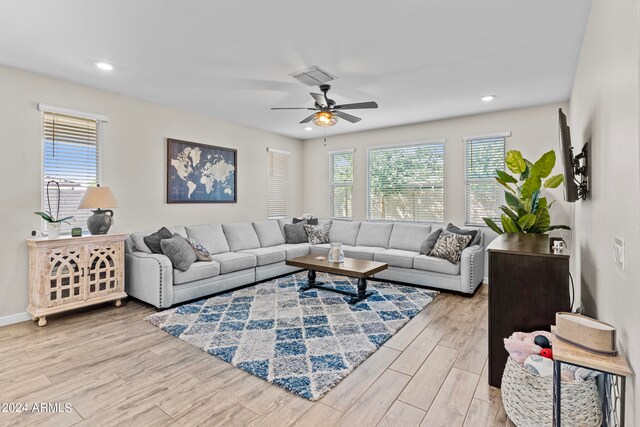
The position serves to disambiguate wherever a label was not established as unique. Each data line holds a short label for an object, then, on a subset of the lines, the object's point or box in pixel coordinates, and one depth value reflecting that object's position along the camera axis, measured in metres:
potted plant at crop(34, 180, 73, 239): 3.47
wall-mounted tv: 2.12
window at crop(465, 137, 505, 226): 5.00
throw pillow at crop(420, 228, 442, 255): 4.80
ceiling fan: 3.62
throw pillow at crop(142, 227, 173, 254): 4.02
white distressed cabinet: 3.33
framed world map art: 4.84
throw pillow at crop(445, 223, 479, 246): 4.68
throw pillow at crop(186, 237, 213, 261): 4.25
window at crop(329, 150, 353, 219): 6.64
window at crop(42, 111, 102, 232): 3.66
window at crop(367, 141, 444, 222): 5.58
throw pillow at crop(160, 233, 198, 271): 3.85
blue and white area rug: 2.46
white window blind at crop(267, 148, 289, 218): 6.52
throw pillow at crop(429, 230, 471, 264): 4.44
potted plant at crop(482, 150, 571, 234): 3.05
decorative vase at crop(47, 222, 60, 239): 3.47
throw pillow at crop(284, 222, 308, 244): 6.05
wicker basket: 1.55
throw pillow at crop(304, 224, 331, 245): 5.95
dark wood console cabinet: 2.01
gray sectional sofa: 3.85
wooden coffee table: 3.84
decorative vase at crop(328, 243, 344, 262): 4.29
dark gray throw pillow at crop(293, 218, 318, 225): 6.23
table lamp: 3.62
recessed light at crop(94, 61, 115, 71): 3.23
